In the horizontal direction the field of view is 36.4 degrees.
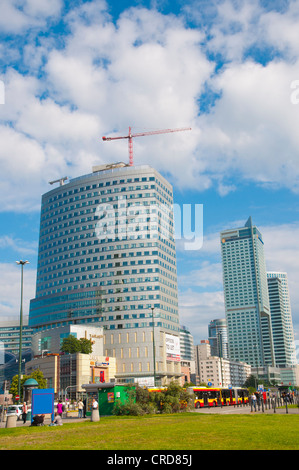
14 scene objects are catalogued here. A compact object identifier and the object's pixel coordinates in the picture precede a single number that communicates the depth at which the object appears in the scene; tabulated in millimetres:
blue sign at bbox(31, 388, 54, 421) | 29547
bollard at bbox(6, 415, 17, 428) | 26906
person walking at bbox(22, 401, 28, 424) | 39325
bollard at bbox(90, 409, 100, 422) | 29959
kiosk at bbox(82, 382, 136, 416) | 37312
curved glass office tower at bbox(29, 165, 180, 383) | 132125
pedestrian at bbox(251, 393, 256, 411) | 40500
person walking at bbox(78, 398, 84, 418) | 44531
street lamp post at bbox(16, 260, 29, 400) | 49675
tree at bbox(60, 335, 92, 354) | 113006
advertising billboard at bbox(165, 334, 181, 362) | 134925
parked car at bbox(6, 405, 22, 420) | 48219
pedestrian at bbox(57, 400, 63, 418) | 37247
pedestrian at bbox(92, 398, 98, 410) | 33219
